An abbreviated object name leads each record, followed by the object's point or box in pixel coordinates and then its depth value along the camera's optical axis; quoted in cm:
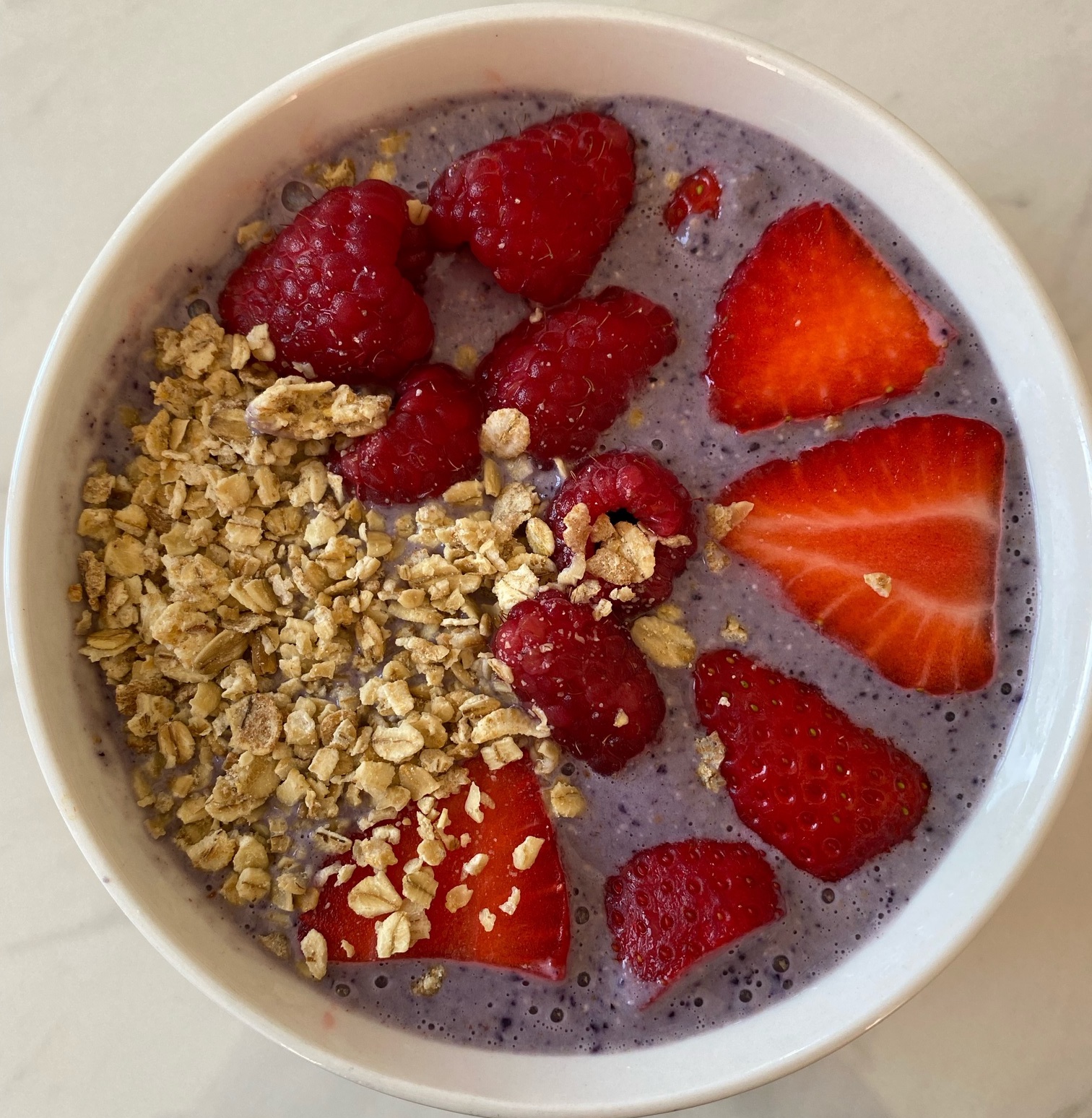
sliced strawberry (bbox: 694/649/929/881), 23
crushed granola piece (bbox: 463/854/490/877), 23
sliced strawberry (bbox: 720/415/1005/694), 23
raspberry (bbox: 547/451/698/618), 22
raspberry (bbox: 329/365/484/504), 23
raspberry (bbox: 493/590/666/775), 22
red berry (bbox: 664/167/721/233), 23
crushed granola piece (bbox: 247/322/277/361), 23
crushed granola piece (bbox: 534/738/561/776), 23
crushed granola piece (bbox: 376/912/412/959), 22
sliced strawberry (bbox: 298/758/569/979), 23
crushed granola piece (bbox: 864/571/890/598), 23
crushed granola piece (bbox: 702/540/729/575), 23
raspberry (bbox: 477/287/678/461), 23
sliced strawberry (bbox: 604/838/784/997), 23
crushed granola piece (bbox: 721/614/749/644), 23
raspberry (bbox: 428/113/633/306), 22
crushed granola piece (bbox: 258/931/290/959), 23
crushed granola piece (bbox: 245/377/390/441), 23
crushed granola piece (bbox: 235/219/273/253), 23
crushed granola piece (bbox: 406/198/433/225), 23
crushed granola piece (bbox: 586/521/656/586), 22
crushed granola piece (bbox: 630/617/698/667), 23
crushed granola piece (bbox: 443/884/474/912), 23
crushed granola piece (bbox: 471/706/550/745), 22
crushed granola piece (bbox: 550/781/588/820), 23
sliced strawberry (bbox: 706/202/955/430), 23
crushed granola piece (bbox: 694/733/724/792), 23
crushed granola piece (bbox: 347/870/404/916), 22
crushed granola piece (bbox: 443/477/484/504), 23
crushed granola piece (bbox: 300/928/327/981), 23
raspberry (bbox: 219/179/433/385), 22
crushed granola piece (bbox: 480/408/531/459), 23
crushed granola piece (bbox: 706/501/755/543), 23
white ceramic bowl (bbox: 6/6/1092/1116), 22
